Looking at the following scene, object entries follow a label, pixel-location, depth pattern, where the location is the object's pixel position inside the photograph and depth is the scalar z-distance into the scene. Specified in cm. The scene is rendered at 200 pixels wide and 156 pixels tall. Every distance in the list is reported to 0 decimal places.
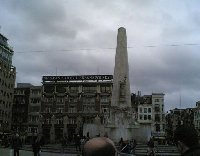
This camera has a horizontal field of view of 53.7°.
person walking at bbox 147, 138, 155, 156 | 1360
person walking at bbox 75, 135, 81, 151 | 1798
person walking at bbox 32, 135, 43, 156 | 1241
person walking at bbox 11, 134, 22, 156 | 1248
